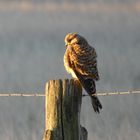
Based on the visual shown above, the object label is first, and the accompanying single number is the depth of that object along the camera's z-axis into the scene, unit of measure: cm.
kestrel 1206
